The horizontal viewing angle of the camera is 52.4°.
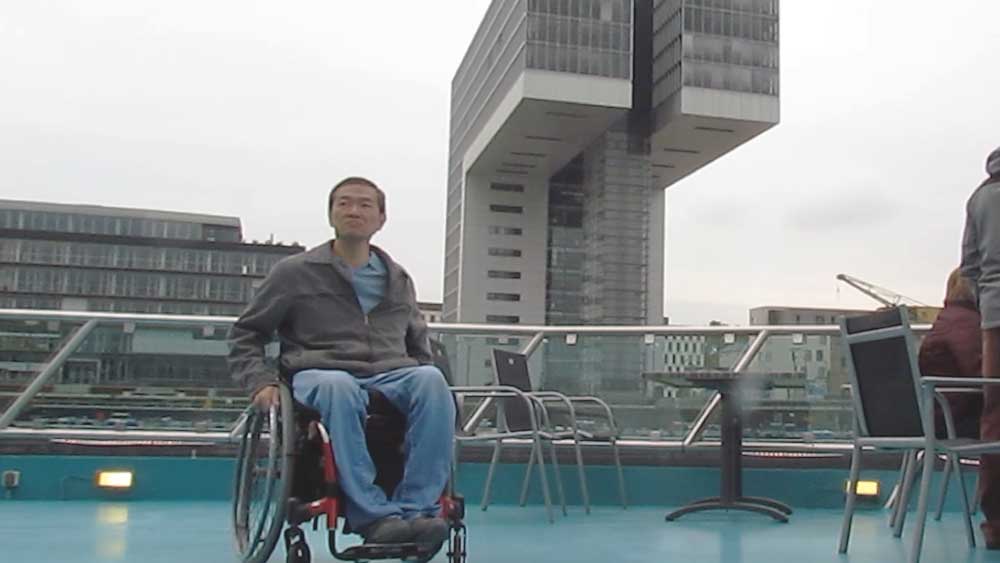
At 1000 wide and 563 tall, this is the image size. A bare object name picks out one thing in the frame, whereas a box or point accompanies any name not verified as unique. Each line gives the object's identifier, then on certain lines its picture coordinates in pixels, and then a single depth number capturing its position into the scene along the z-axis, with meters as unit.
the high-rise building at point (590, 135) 55.09
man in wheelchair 2.18
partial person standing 2.89
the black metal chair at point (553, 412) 4.24
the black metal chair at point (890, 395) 2.59
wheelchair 2.15
